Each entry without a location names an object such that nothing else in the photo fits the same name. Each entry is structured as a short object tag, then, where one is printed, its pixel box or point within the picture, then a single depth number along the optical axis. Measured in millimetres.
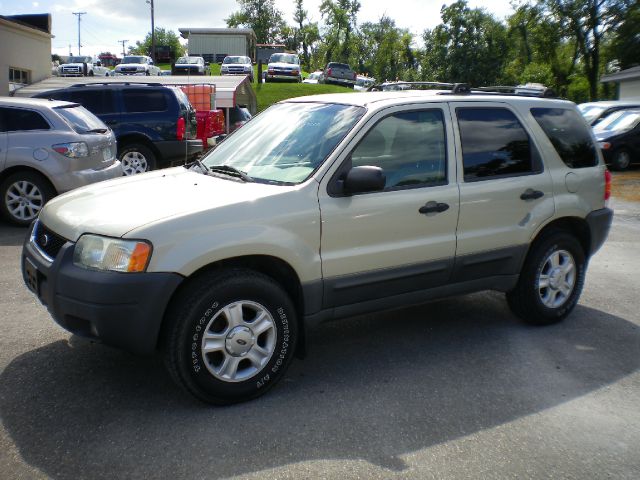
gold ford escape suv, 3545
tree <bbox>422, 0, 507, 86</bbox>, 43938
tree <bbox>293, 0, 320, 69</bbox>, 91812
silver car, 8539
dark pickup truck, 45531
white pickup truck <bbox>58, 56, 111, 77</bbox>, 39894
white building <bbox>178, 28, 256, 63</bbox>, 46719
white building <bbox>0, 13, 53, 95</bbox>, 21203
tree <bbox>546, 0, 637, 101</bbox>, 35334
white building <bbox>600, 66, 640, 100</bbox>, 29875
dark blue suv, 11758
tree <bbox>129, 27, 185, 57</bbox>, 98675
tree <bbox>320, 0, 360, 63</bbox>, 78812
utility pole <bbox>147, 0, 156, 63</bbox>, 59328
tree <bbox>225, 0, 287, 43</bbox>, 90688
